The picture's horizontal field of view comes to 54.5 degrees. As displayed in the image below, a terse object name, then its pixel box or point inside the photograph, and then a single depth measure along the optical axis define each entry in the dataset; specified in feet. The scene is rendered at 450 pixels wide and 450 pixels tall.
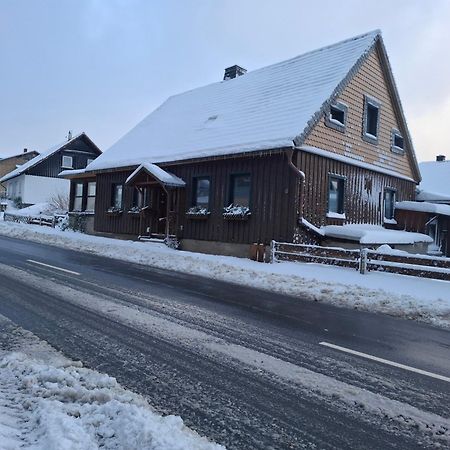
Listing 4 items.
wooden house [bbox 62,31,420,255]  51.52
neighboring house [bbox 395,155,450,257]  66.97
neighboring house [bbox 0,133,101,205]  150.71
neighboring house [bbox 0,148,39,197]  203.00
